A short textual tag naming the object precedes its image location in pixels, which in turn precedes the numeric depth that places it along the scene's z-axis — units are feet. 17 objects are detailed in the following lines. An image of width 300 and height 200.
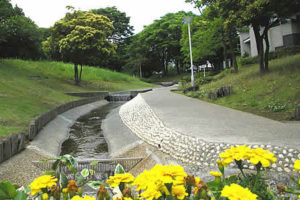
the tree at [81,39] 80.43
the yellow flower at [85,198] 3.33
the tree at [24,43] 100.68
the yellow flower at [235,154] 3.95
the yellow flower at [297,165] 3.72
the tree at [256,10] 39.24
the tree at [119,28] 170.24
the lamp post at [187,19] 68.28
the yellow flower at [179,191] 3.59
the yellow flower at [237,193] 3.01
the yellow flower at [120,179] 3.70
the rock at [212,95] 47.55
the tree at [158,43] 152.15
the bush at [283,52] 67.22
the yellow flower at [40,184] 3.77
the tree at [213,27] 47.19
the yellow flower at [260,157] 3.79
